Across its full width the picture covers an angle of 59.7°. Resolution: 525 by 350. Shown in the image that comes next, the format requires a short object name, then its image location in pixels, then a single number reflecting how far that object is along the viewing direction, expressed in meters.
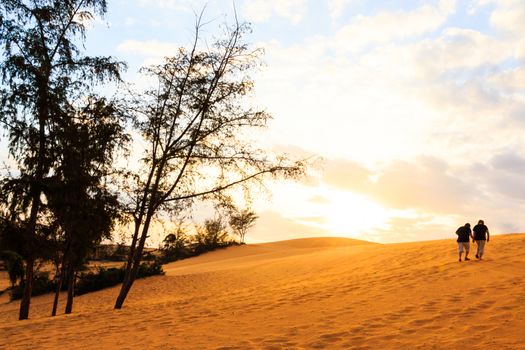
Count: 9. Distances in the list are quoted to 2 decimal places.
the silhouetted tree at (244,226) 64.62
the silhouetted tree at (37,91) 14.46
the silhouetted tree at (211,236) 58.71
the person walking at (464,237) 18.74
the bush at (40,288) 33.22
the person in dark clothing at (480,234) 18.78
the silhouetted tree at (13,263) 19.33
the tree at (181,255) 54.63
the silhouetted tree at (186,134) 16.94
